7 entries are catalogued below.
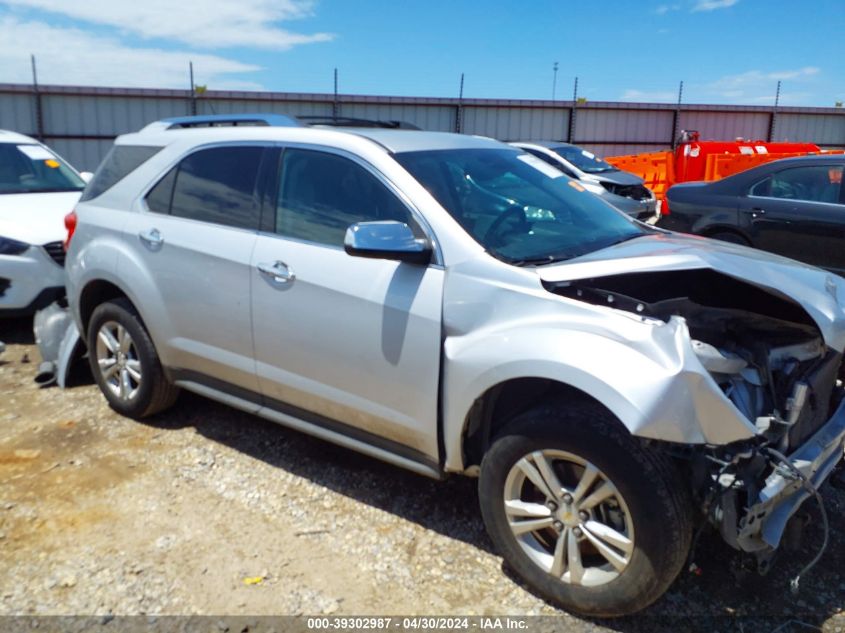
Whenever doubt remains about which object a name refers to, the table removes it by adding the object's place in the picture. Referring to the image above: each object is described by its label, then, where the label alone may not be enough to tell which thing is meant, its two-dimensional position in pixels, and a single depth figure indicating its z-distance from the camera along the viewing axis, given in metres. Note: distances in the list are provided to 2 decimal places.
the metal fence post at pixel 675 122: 21.05
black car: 7.41
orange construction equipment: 15.24
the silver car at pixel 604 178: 12.92
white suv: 5.95
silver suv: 2.55
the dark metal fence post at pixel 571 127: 20.08
